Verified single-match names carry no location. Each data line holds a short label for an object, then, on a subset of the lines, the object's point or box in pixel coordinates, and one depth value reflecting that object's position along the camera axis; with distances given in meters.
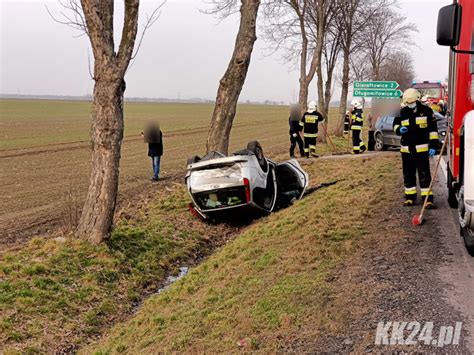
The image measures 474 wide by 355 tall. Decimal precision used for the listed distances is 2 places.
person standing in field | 16.42
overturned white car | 9.95
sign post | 22.92
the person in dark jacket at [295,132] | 18.45
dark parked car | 18.42
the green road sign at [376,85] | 23.20
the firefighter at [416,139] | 7.89
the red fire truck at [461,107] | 5.04
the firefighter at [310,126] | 17.08
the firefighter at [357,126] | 18.61
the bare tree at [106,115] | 8.57
